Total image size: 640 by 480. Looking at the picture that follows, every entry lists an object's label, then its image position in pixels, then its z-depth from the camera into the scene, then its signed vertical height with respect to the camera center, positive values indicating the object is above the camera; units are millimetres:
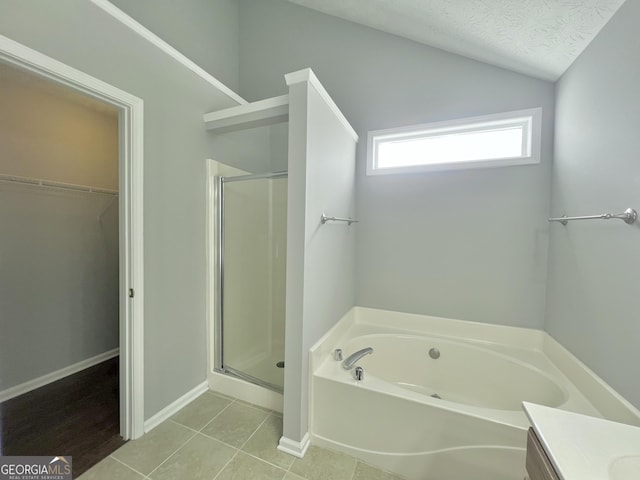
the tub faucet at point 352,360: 1587 -798
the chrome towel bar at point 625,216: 1083 +105
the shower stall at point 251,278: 2082 -417
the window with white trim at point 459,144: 1894 +765
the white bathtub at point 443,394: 1219 -952
